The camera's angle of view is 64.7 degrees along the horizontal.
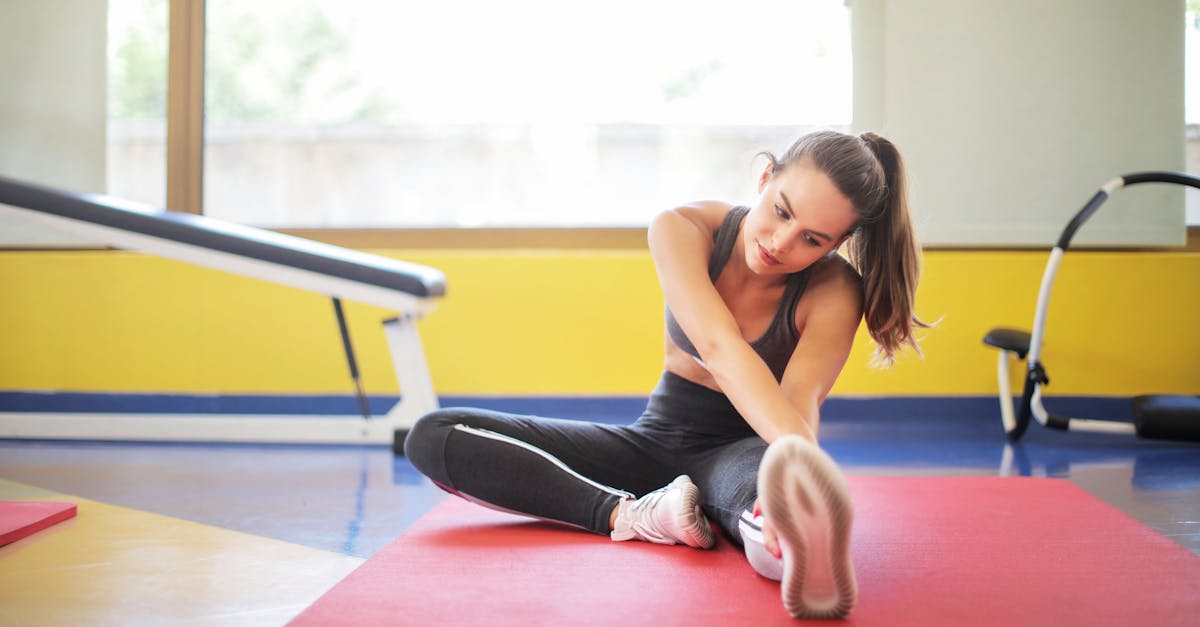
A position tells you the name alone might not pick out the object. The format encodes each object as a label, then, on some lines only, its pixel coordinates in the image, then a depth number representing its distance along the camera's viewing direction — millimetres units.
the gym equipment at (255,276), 2467
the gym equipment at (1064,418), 2588
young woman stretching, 1323
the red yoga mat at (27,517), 1565
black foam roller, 2580
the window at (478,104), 3480
